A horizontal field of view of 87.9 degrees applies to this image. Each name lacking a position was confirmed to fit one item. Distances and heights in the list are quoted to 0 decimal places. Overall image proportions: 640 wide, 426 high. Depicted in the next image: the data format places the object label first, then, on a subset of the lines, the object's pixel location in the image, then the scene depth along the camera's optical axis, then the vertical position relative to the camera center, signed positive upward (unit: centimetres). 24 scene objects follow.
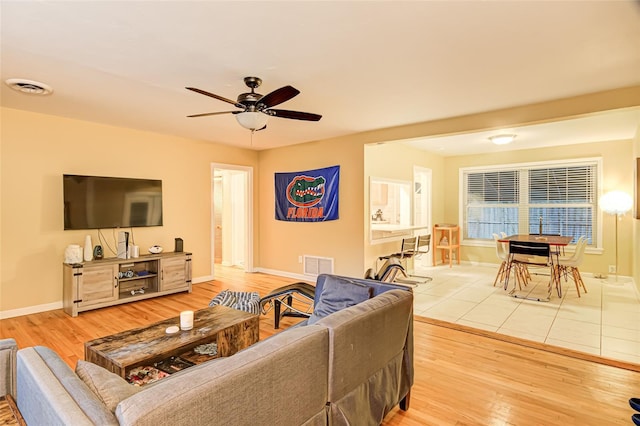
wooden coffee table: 208 -90
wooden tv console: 404 -93
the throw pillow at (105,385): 103 -58
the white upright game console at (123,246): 455 -49
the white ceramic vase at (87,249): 427 -50
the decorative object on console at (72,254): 414 -55
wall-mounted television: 430 +12
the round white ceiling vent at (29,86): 305 +119
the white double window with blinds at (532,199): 649 +25
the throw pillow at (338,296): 235 -61
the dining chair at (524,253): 471 -62
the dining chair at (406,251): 565 -69
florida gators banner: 555 +28
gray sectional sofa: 96 -60
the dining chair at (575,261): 502 -76
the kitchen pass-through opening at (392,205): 684 +13
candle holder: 252 -84
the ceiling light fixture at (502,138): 545 +120
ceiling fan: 274 +89
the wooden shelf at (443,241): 742 -67
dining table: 494 -48
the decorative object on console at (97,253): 443 -57
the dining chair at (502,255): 561 -74
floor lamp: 587 +15
